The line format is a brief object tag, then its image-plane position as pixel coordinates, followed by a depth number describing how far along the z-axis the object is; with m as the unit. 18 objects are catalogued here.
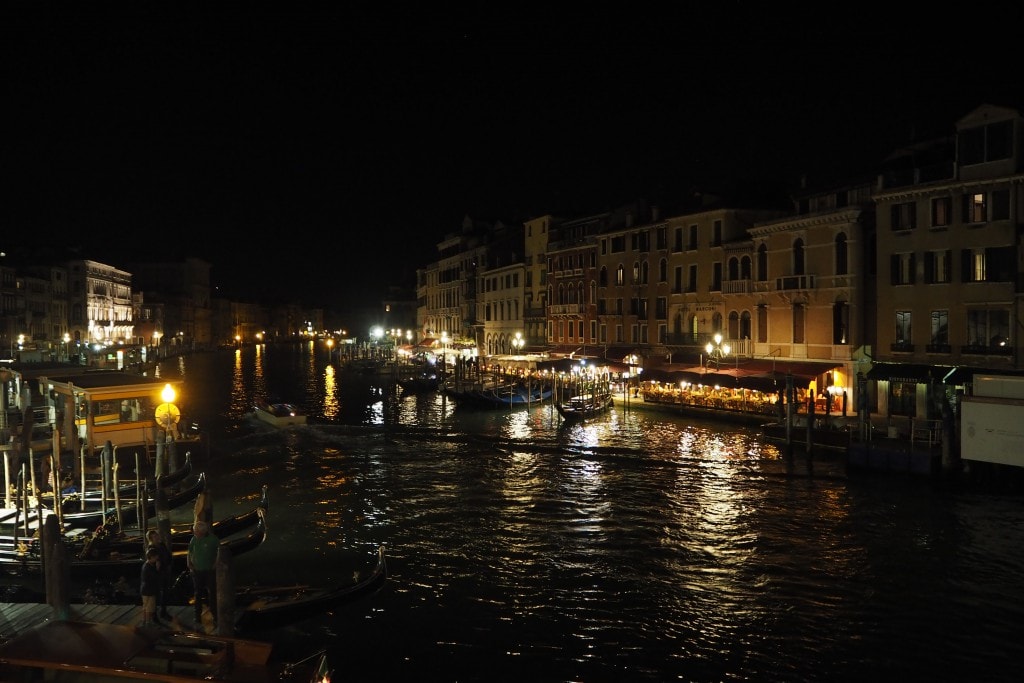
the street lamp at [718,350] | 38.50
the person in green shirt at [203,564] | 11.54
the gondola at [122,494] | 18.56
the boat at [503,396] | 42.31
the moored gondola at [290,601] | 12.16
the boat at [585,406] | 36.31
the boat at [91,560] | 14.37
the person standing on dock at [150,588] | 10.59
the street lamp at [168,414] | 25.33
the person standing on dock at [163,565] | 11.16
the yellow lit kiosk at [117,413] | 24.34
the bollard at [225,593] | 10.47
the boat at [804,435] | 26.73
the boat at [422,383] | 54.28
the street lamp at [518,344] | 60.12
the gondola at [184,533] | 15.23
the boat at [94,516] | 16.28
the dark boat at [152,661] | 8.48
